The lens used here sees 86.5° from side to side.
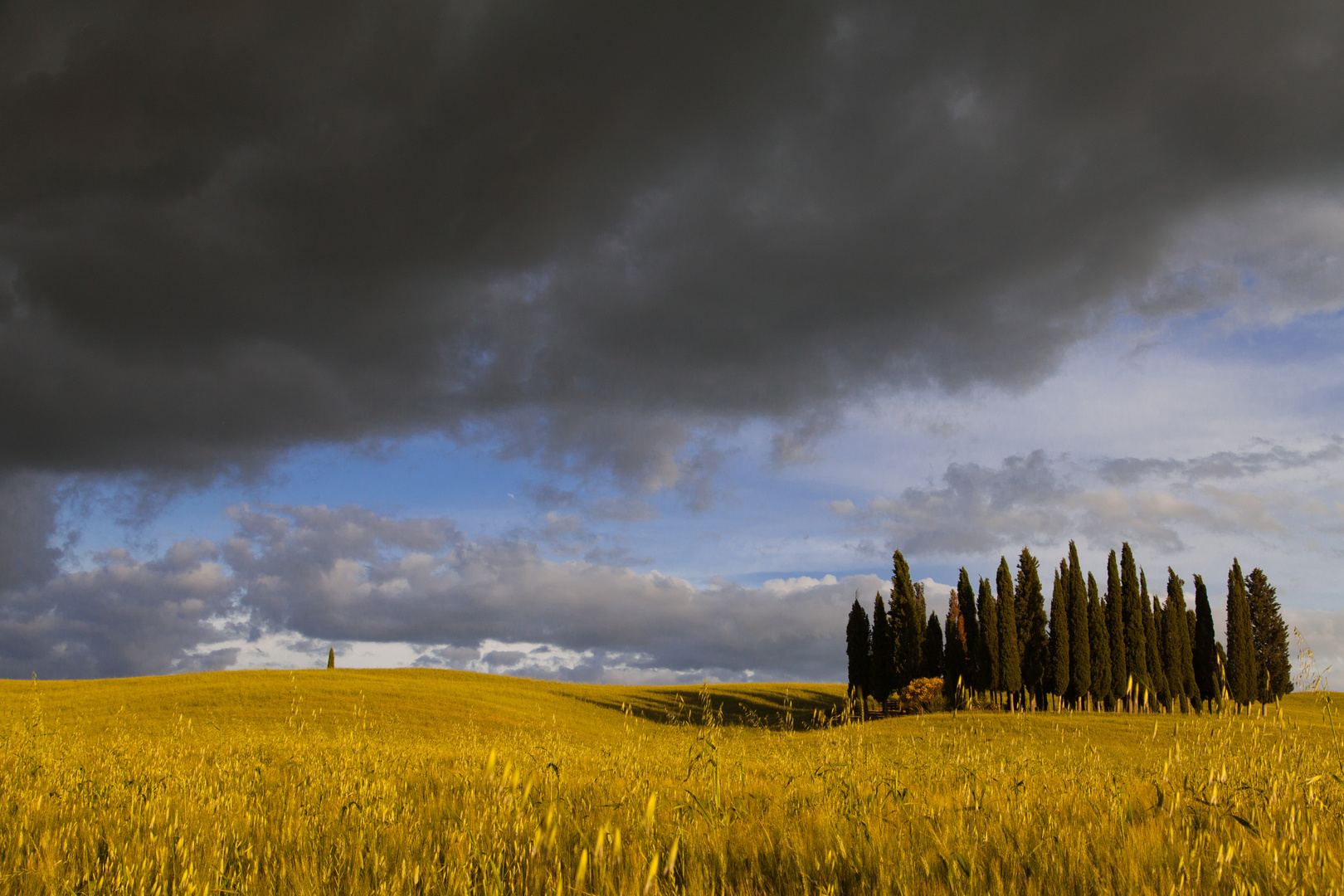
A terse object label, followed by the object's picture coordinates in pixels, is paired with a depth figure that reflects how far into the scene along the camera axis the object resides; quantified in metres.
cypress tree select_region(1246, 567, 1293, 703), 51.56
